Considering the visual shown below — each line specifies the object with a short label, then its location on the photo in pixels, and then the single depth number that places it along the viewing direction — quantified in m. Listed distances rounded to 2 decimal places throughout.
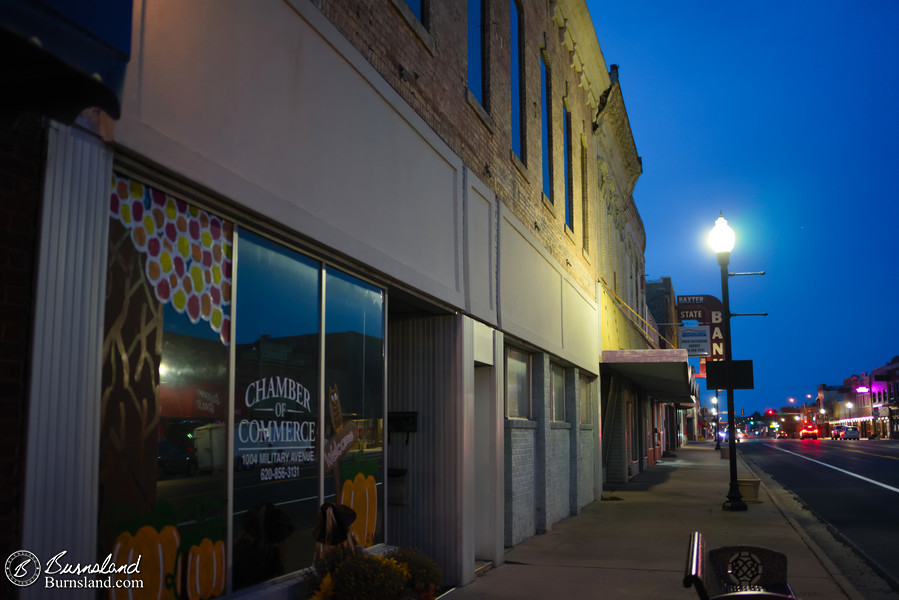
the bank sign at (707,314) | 48.09
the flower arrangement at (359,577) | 6.09
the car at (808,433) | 127.88
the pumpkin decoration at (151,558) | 4.59
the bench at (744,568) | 5.36
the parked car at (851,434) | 102.88
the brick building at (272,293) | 4.14
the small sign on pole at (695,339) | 40.84
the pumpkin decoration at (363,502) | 7.66
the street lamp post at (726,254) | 19.64
